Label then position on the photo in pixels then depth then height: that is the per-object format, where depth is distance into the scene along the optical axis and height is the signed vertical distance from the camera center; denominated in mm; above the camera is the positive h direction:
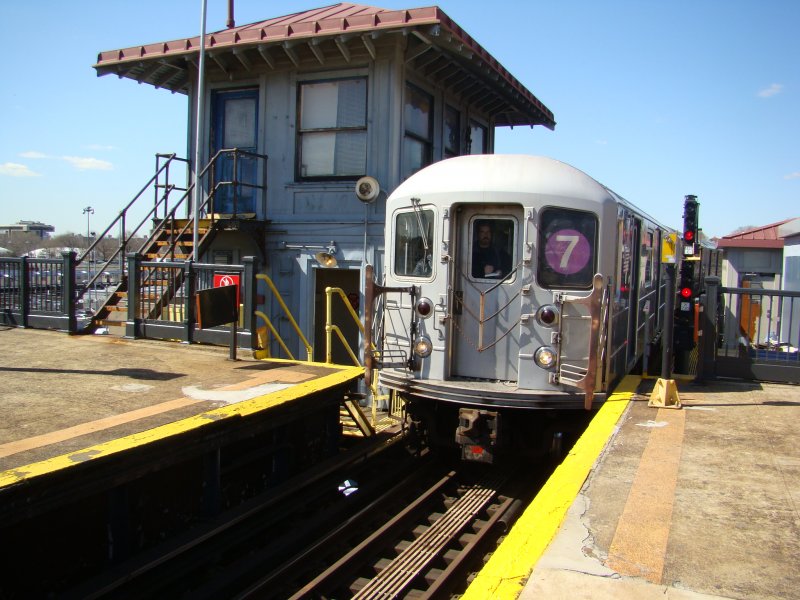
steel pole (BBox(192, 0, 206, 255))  11891 +2825
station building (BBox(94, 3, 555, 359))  11648 +2790
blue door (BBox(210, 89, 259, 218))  12984 +2393
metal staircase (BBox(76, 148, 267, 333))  10203 +463
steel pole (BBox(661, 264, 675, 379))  7120 -559
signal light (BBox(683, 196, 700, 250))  10078 +896
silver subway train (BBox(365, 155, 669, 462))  6754 -278
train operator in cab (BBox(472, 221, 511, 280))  7207 +142
